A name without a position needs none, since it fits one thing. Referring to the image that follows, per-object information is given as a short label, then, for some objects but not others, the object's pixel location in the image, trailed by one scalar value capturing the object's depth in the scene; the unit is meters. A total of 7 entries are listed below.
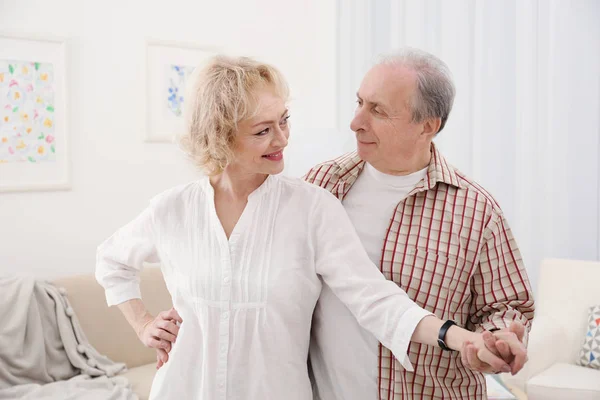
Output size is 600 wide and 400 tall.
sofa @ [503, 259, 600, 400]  3.34
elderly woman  1.49
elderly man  1.67
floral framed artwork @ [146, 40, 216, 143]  4.29
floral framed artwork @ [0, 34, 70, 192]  3.74
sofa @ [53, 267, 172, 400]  3.60
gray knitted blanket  3.21
